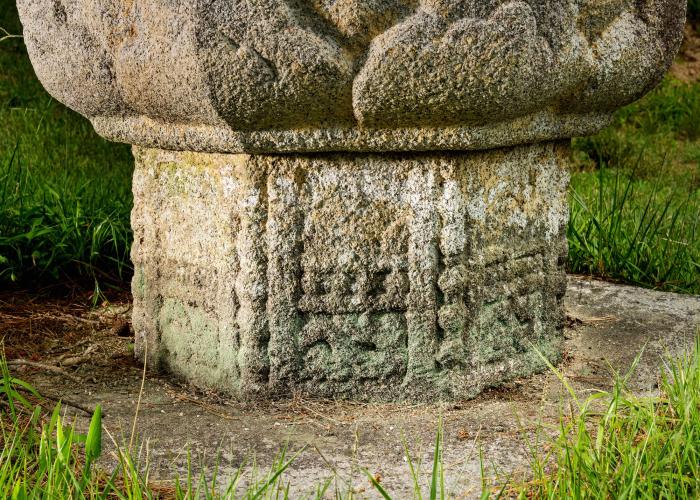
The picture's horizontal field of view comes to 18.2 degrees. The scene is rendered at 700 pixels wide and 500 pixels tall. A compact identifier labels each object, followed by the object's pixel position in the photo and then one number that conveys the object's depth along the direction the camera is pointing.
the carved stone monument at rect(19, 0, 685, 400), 2.87
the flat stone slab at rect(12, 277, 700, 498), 2.86
